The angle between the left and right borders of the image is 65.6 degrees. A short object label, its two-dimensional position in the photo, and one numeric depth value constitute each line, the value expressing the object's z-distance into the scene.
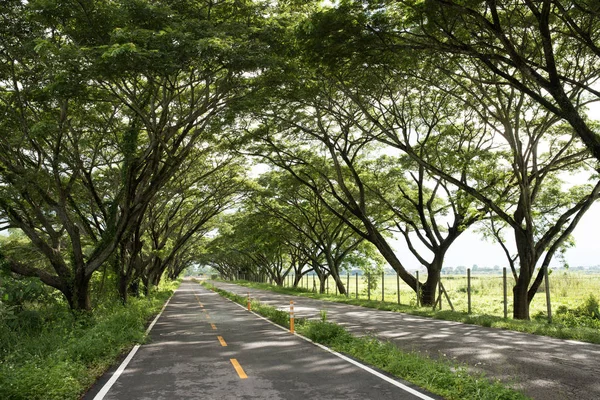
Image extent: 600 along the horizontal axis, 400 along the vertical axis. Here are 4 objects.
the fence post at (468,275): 20.25
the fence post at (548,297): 16.08
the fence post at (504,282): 18.64
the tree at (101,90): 11.14
